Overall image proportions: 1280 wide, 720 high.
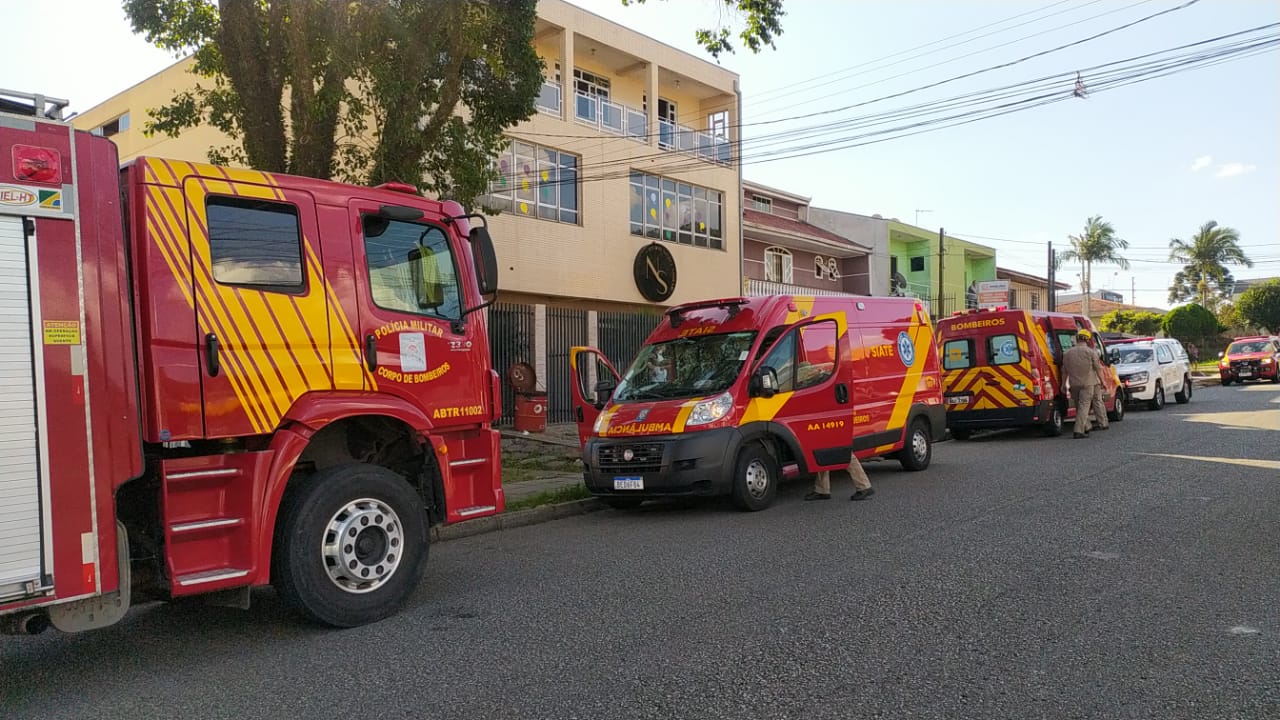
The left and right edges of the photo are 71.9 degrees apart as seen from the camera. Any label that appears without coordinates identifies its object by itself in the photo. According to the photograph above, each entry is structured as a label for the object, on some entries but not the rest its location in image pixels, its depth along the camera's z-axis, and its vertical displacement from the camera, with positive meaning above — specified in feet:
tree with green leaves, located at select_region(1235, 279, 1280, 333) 176.76 +2.81
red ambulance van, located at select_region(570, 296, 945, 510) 28.14 -2.49
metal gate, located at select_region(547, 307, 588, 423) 67.31 -1.88
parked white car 66.18 -3.72
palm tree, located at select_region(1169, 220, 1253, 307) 210.38 +15.04
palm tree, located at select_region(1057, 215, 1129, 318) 199.11 +17.41
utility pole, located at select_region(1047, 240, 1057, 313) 129.24 +6.69
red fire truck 13.42 -0.79
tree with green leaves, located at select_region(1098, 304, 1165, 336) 160.86 +0.03
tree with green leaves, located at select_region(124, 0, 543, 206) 31.35 +10.11
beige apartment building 66.95 +12.16
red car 96.89 -4.51
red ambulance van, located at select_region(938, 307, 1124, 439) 47.50 -2.48
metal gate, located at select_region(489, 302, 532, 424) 61.41 -0.34
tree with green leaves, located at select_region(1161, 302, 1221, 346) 154.81 -0.18
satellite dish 126.72 +6.09
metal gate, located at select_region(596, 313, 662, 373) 72.38 -0.16
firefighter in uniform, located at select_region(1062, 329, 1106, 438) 48.57 -3.01
